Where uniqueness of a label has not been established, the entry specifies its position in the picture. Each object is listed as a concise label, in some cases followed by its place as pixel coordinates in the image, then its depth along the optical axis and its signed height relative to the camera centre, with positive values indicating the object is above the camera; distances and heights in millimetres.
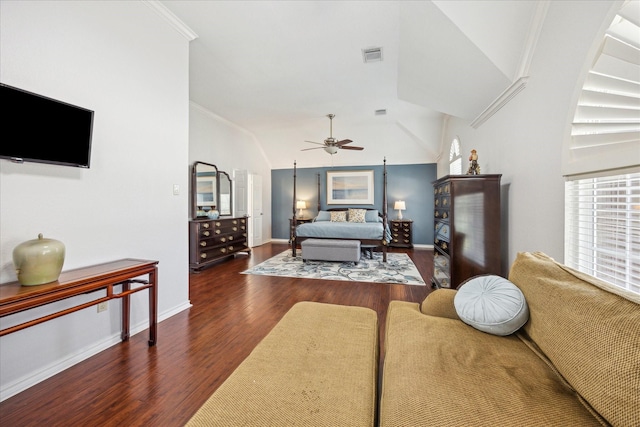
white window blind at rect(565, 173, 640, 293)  1380 -86
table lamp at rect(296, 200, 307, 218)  7395 +232
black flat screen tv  1460 +534
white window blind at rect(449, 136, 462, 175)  4578 +1050
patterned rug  4012 -1008
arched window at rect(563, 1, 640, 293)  1338 +285
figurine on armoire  2895 +547
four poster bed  5332 -419
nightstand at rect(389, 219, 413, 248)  6582 -518
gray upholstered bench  4766 -712
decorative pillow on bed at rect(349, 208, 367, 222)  6781 -51
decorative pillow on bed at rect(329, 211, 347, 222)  6902 -82
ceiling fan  5047 +1382
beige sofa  800 -646
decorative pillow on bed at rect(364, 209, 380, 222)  6707 -77
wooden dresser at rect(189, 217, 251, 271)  4410 -519
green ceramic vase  1451 -284
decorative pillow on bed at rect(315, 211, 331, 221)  7051 -84
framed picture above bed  7152 +740
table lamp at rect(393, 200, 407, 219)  6621 +188
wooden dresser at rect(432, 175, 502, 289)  2617 -145
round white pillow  1301 -509
